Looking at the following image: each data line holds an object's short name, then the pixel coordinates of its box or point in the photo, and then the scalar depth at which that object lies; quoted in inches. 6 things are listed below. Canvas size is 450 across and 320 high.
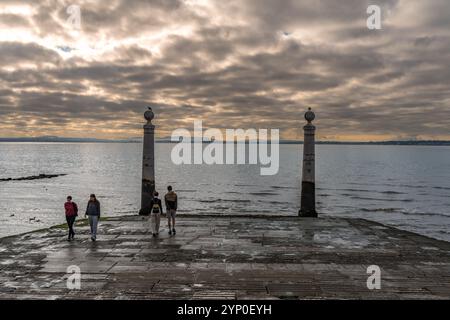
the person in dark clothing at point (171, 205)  566.6
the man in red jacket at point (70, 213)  539.8
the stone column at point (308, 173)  762.2
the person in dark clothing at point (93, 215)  530.9
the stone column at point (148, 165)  764.6
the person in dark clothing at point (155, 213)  550.6
